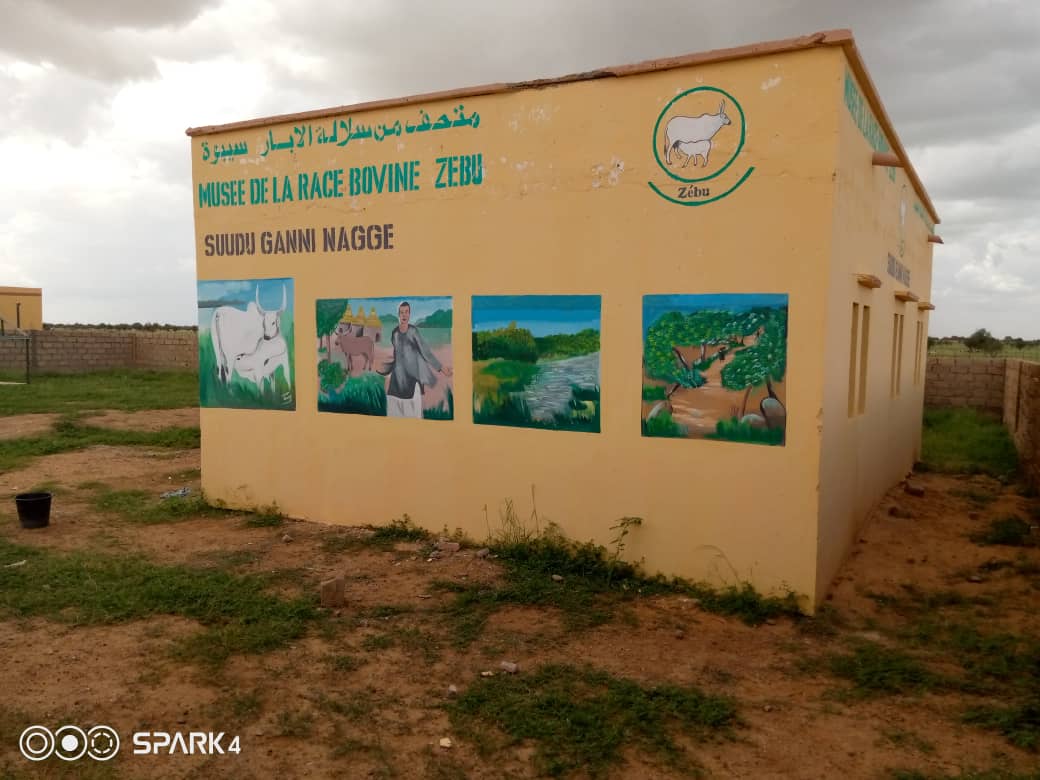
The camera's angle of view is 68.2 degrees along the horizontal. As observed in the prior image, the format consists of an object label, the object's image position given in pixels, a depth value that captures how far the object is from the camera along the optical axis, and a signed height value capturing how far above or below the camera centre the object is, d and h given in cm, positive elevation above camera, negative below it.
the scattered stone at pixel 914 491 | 1004 -181
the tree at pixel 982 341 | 3254 +58
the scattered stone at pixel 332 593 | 575 -185
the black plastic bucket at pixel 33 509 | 781 -168
